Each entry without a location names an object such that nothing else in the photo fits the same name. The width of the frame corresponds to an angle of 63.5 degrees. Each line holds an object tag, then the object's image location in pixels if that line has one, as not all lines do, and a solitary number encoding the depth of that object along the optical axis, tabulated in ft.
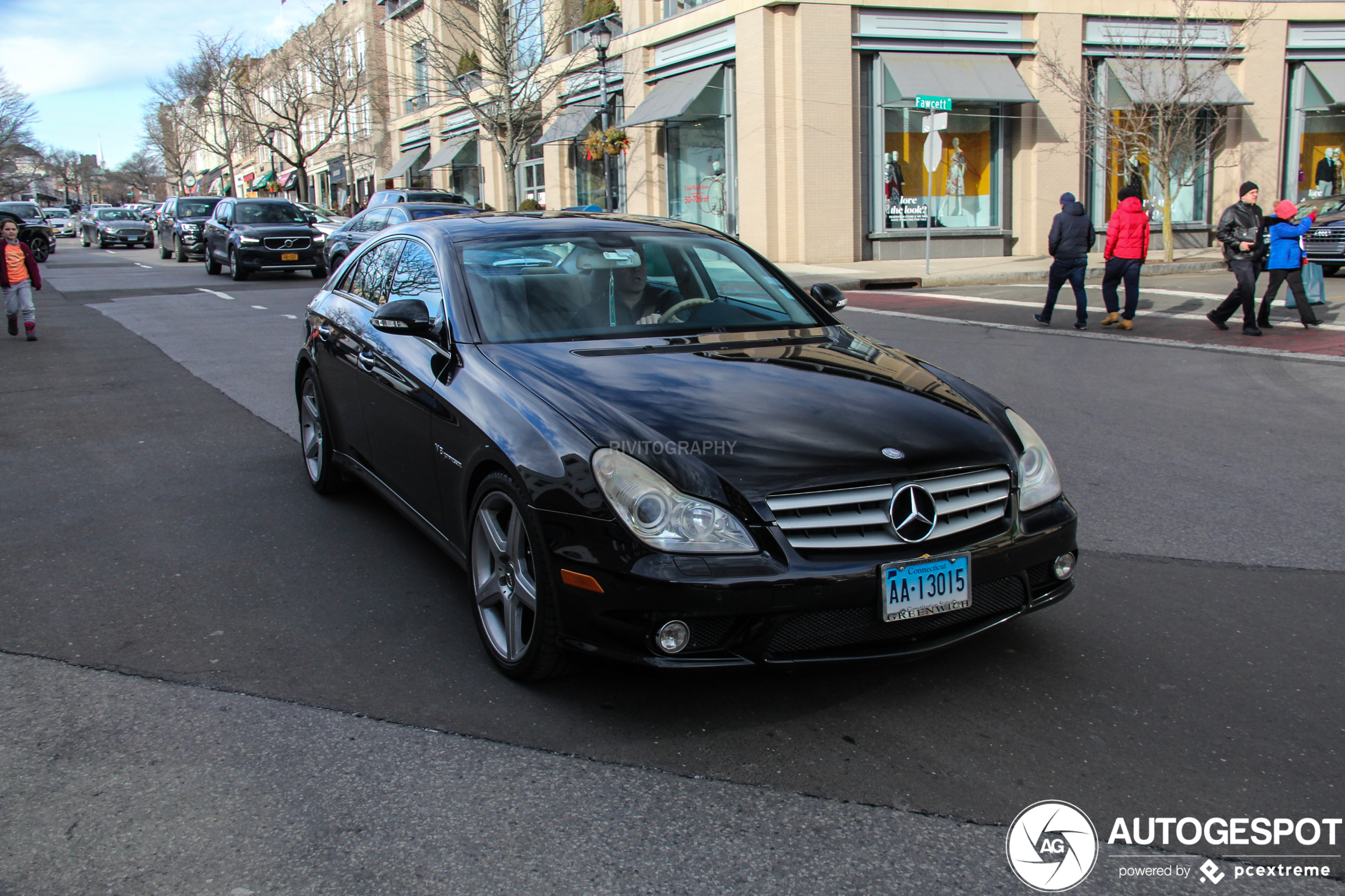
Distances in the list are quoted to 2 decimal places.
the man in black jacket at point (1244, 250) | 40.37
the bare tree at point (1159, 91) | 77.41
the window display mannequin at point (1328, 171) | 91.04
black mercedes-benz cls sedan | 10.34
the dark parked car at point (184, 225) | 101.91
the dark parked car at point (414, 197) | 80.74
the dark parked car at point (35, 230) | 94.22
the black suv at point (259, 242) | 77.56
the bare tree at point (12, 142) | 189.88
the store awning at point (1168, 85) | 77.25
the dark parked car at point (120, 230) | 143.43
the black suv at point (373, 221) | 65.26
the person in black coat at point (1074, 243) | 44.62
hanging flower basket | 91.86
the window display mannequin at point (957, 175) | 82.48
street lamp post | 84.17
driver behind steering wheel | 14.69
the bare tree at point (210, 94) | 191.31
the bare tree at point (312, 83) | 156.66
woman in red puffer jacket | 43.11
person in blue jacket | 41.47
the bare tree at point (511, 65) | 100.32
